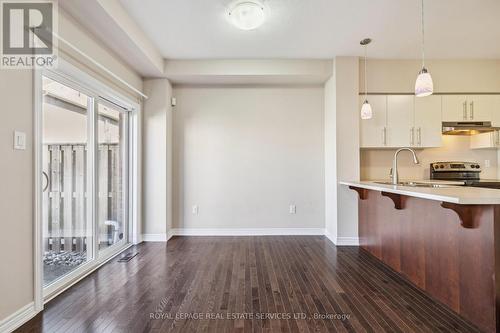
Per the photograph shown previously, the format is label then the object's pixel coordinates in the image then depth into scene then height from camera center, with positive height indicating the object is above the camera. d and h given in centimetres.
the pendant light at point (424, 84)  221 +75
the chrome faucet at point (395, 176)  277 -9
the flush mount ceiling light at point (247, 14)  239 +154
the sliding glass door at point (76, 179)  234 -9
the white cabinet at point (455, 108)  360 +87
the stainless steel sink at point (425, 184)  275 -19
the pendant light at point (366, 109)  316 +77
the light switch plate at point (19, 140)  172 +22
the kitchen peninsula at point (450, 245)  160 -64
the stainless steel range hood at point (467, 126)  354 +59
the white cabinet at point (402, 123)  359 +66
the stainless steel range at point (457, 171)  364 -6
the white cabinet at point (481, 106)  359 +89
